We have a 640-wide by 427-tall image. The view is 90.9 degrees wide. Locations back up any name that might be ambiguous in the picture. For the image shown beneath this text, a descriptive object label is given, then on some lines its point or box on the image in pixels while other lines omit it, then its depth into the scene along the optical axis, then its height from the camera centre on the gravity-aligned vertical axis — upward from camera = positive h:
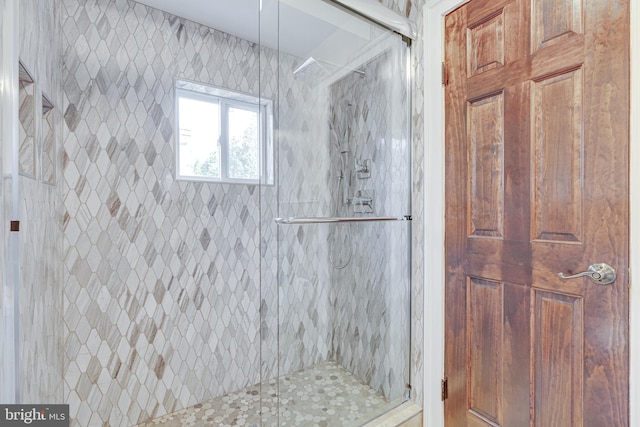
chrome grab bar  1.50 -0.05
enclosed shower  1.50 -0.03
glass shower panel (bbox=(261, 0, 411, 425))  1.53 -0.06
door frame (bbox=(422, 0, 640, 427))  1.58 +0.00
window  2.22 +0.57
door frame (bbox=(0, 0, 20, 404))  0.92 +0.02
